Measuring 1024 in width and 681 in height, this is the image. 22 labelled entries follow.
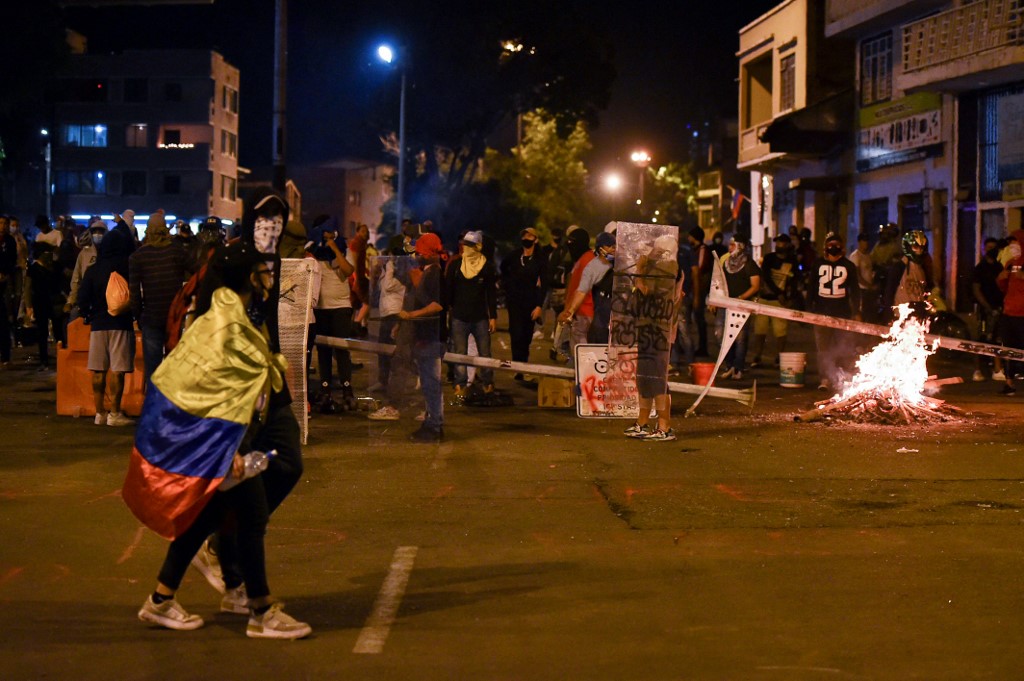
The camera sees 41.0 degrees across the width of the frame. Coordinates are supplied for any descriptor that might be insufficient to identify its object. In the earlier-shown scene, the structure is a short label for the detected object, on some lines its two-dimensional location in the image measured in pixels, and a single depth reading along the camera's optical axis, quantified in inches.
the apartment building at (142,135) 2896.2
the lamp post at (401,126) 1815.9
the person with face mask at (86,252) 614.9
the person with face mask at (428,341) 463.8
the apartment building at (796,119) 1311.5
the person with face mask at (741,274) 660.7
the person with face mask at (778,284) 690.2
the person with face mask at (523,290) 641.6
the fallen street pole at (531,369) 530.6
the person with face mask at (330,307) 541.0
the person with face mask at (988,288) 682.2
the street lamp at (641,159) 2224.4
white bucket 649.6
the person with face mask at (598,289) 522.3
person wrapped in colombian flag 222.4
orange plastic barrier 521.3
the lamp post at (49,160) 2854.3
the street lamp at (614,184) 2372.0
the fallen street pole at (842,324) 551.5
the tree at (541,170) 2400.3
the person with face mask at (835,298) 621.3
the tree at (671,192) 3659.0
